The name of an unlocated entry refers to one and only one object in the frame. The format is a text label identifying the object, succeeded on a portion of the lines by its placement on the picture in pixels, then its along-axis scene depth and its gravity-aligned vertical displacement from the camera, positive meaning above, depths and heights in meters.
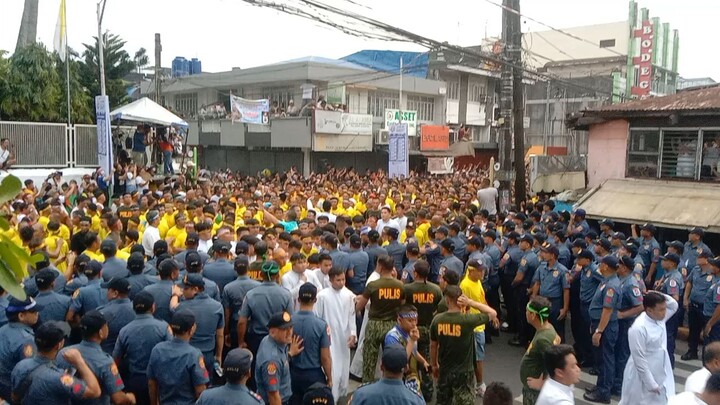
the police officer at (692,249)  9.41 -1.57
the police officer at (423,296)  6.44 -1.64
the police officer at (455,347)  5.71 -1.97
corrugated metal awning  11.77 -1.09
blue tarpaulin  36.75 +6.07
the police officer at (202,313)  5.64 -1.64
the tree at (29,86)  18.42 +1.87
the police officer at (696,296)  8.44 -2.10
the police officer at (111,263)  6.68 -1.40
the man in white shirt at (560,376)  4.11 -1.61
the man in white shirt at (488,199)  14.79 -1.23
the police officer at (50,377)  4.16 -1.71
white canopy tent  17.31 +0.95
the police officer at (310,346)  5.43 -1.87
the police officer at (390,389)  4.03 -1.69
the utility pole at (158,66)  25.53 +3.62
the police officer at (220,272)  6.89 -1.50
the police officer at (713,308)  7.95 -2.15
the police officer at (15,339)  4.76 -1.63
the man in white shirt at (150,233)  9.12 -1.40
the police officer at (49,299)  5.59 -1.52
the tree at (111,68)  24.78 +3.39
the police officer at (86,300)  5.78 -1.56
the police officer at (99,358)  4.50 -1.67
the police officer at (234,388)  3.86 -1.64
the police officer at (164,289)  5.87 -1.46
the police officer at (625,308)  7.01 -1.88
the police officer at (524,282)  9.05 -2.06
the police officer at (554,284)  8.20 -1.88
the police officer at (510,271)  9.45 -1.97
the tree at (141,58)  29.07 +4.51
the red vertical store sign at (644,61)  37.78 +6.26
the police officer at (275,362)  4.76 -1.79
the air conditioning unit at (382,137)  29.62 +0.64
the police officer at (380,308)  6.38 -1.77
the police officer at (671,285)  7.83 -1.85
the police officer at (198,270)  6.15 -1.33
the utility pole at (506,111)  13.52 +1.00
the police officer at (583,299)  7.93 -2.08
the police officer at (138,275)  6.24 -1.43
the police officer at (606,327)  6.97 -2.12
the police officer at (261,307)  5.98 -1.65
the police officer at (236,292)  6.39 -1.61
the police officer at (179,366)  4.63 -1.77
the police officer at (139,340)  4.99 -1.69
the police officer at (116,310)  5.36 -1.54
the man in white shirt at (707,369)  4.50 -1.68
